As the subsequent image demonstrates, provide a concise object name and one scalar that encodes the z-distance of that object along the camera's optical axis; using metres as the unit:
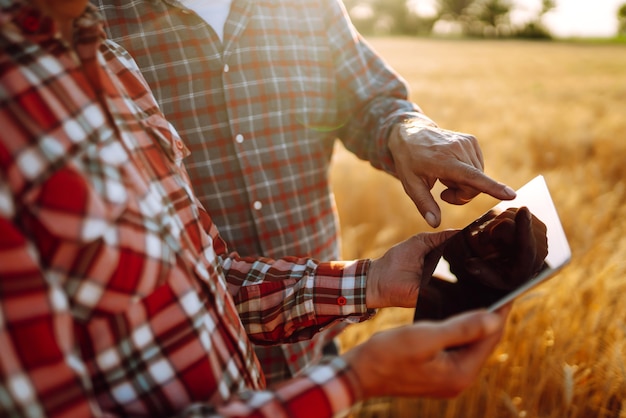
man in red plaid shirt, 0.45
